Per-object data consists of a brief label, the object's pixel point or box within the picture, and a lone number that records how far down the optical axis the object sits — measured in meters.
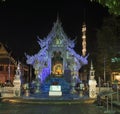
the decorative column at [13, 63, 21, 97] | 15.25
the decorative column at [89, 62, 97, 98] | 14.80
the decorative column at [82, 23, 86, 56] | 26.31
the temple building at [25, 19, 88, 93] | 17.81
